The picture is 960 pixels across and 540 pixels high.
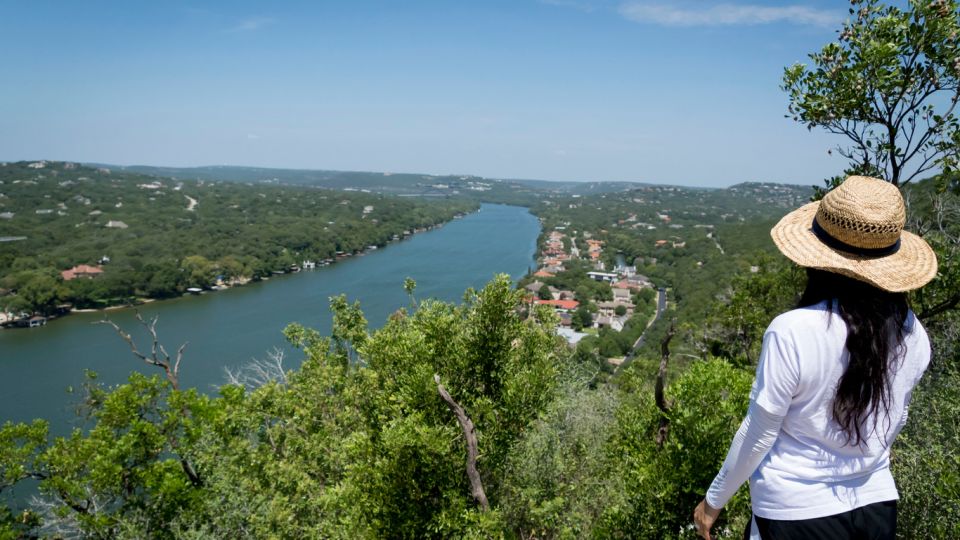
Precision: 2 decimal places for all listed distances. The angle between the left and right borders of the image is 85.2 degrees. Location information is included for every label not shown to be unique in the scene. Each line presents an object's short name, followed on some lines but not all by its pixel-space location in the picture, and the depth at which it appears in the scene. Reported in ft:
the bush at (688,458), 10.23
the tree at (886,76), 12.34
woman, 3.87
